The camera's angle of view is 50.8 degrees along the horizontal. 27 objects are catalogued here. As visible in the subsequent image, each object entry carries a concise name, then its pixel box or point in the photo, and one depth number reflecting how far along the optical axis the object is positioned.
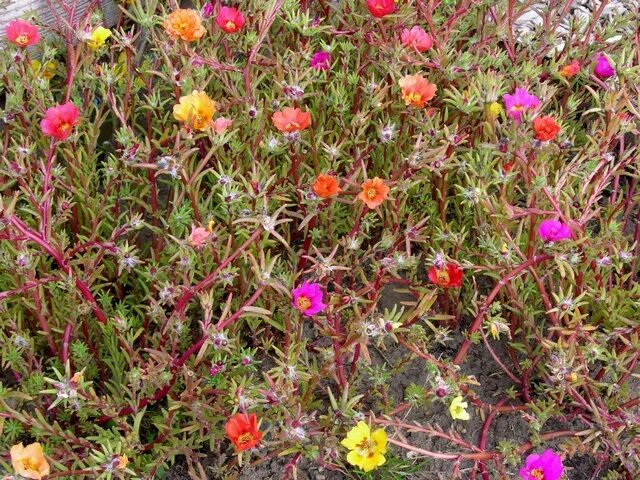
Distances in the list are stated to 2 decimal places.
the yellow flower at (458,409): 0.62
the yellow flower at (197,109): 0.66
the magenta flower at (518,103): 0.65
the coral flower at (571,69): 0.80
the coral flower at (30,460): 0.54
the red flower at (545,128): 0.60
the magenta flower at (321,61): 0.79
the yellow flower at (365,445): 0.57
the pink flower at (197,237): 0.57
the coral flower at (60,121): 0.62
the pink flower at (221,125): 0.66
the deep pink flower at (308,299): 0.58
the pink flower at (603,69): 0.81
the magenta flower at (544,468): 0.58
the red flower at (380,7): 0.71
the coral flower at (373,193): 0.62
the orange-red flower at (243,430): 0.54
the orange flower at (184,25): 0.69
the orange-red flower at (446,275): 0.64
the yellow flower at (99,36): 0.76
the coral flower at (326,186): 0.63
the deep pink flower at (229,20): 0.72
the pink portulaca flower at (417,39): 0.75
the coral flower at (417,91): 0.70
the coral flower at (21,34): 0.70
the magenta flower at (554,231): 0.60
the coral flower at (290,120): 0.65
